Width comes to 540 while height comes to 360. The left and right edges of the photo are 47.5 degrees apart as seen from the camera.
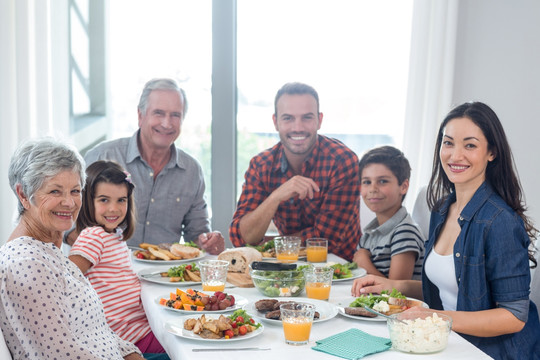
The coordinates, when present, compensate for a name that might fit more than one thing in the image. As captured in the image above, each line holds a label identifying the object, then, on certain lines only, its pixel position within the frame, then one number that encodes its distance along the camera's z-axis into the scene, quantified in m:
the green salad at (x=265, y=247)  2.71
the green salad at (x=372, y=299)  1.84
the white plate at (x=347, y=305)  1.77
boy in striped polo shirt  2.53
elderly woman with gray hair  1.52
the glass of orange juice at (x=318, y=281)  1.96
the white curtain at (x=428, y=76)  4.00
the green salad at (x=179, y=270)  2.28
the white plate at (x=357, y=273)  2.28
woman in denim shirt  1.85
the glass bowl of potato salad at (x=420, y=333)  1.51
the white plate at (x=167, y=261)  2.56
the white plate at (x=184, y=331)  1.57
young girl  2.29
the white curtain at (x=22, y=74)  3.77
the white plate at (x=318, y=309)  1.75
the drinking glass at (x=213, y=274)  2.04
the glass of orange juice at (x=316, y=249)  2.54
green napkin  1.50
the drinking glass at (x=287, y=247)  2.53
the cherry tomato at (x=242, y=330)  1.59
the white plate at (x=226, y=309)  1.81
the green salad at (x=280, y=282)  1.98
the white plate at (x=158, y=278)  2.21
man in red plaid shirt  3.14
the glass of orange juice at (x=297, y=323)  1.56
